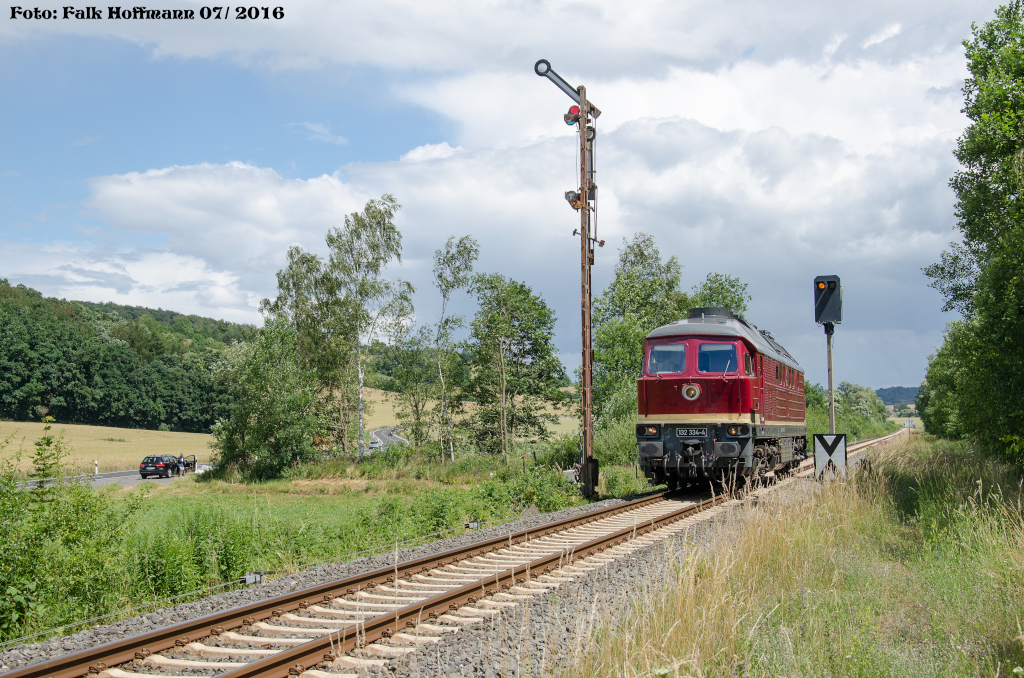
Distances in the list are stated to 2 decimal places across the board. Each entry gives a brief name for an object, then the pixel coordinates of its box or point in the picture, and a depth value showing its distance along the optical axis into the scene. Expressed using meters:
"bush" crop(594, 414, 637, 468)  25.64
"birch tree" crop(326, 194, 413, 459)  36.88
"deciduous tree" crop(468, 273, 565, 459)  43.59
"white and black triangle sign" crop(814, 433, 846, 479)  12.50
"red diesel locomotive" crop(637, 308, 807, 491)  14.78
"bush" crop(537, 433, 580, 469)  25.17
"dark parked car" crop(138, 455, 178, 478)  46.12
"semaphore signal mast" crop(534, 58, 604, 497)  17.73
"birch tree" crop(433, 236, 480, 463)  37.06
